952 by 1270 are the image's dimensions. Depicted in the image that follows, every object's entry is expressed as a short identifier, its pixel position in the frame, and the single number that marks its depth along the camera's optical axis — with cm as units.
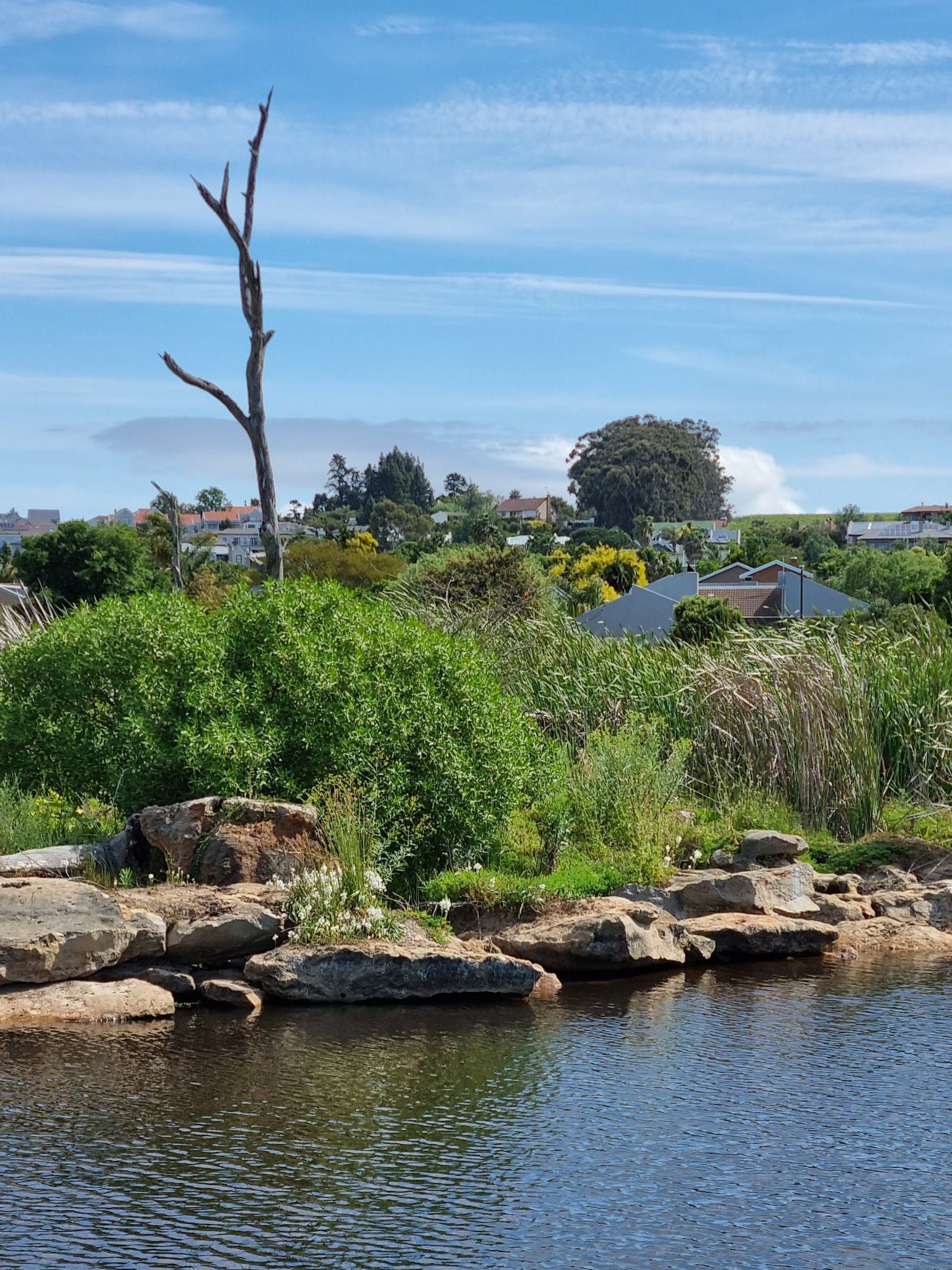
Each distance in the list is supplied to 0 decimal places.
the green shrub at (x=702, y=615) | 3145
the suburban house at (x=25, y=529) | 17825
